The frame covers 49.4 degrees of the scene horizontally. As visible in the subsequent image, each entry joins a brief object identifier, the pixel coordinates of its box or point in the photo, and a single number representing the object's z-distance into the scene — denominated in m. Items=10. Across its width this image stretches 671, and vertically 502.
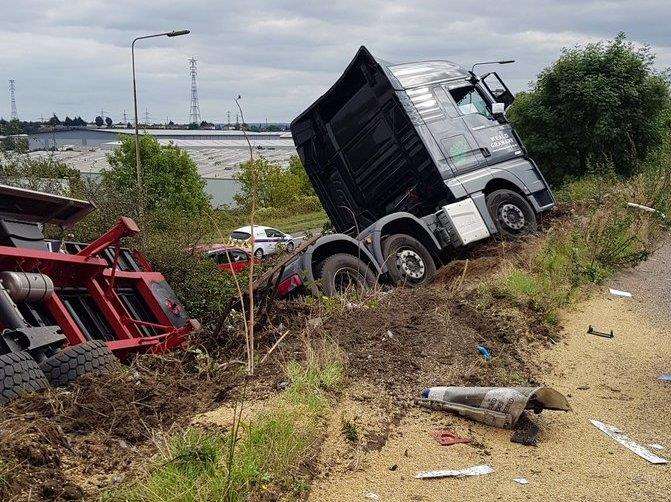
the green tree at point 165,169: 35.62
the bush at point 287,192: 48.50
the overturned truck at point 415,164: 9.57
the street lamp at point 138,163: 14.21
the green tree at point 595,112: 18.72
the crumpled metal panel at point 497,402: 4.79
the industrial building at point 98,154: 51.54
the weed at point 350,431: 4.47
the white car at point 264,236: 25.69
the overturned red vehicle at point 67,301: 5.07
